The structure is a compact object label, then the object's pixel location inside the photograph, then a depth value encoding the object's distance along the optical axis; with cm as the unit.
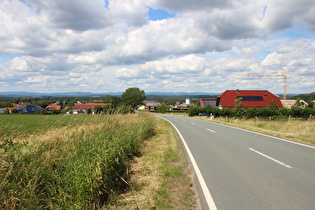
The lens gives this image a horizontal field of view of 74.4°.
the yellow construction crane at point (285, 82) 11769
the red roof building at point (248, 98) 6334
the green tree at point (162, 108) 8857
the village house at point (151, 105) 13230
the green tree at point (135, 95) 9712
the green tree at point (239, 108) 3553
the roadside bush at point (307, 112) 3444
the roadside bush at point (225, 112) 4090
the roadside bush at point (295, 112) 3522
